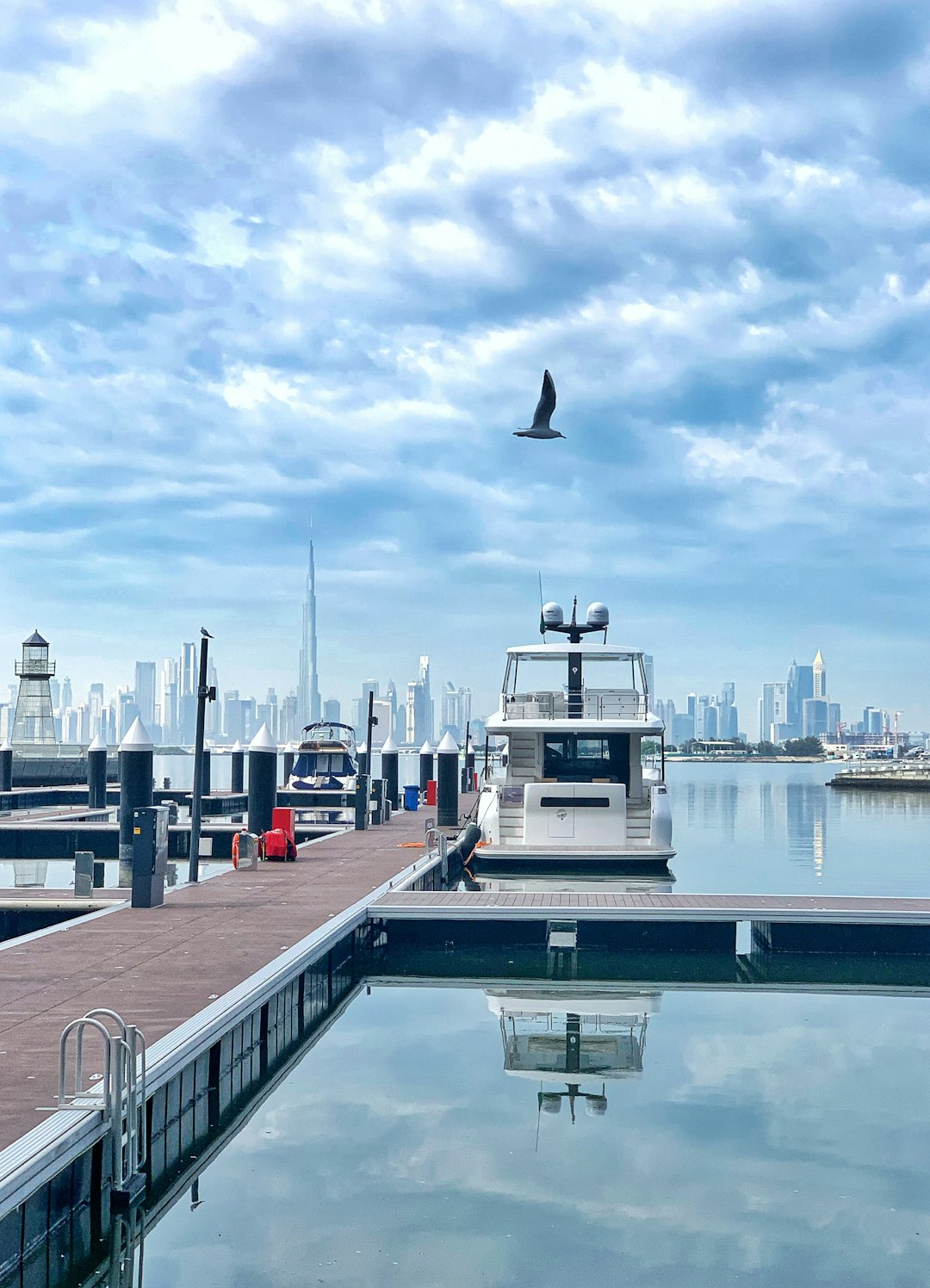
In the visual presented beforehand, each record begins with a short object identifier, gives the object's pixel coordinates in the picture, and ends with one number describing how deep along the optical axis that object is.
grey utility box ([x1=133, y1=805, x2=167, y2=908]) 19.06
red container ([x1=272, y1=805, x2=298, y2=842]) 28.12
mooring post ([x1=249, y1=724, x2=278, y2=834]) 28.70
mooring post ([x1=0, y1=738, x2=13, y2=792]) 50.78
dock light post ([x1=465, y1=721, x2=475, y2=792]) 63.02
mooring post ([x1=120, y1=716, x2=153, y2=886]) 24.06
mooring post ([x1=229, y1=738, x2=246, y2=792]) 60.22
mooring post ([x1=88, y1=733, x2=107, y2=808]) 46.25
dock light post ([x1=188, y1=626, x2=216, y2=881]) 22.72
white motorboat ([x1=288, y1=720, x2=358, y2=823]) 50.94
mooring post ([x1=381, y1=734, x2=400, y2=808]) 47.03
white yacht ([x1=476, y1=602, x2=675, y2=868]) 29.42
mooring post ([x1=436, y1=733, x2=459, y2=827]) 36.28
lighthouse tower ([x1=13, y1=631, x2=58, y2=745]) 71.50
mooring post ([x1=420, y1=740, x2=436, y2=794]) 59.81
